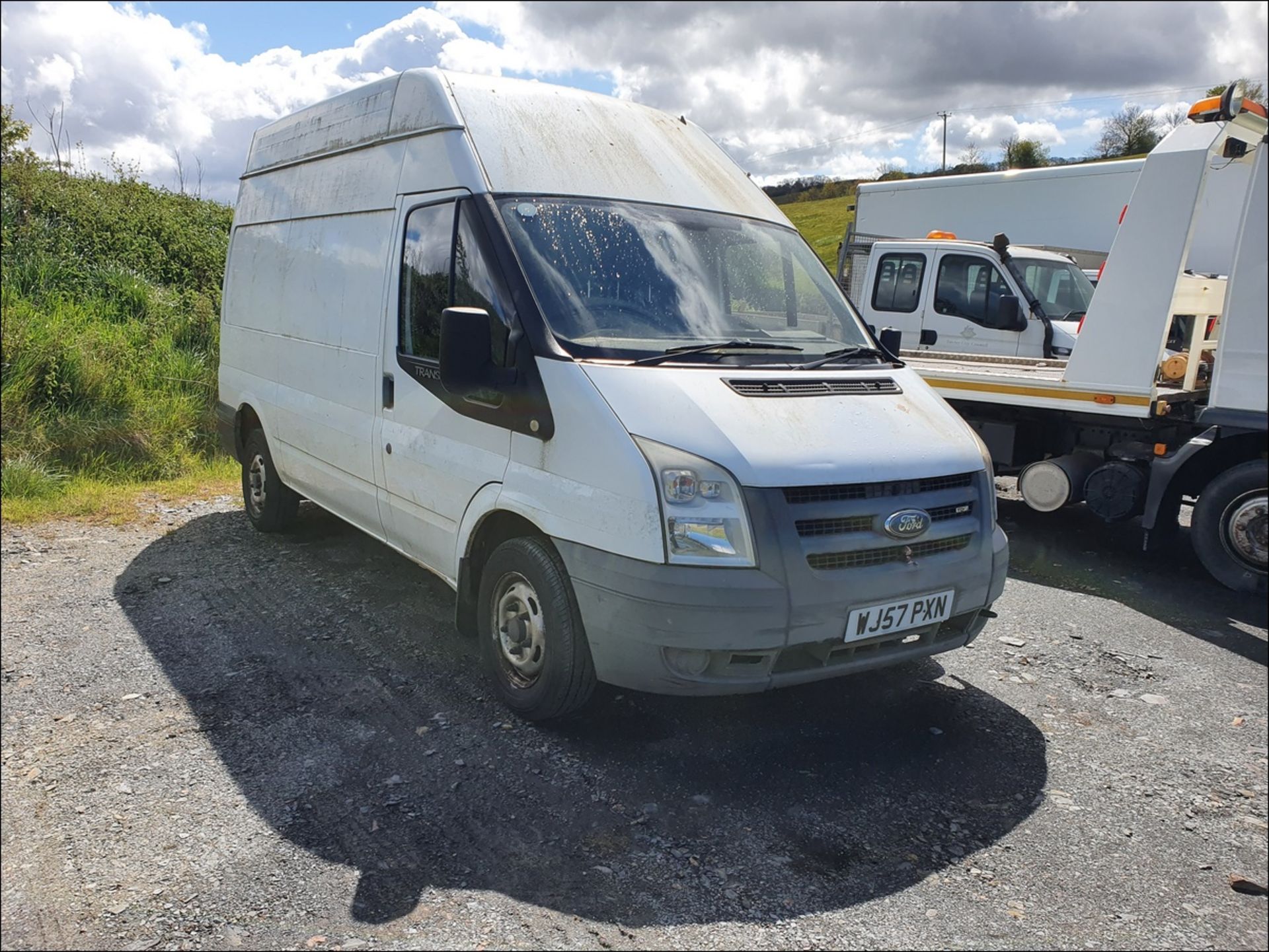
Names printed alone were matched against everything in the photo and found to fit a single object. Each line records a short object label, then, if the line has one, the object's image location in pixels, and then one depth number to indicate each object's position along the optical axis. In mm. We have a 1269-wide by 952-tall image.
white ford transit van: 3244
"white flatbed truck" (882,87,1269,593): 5441
